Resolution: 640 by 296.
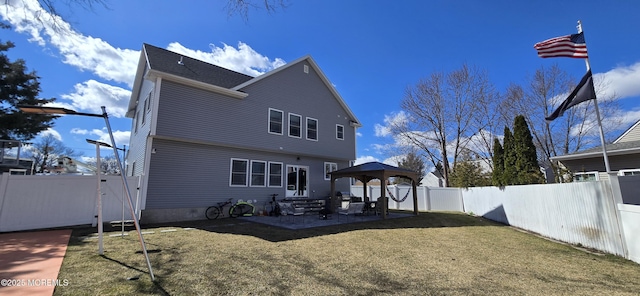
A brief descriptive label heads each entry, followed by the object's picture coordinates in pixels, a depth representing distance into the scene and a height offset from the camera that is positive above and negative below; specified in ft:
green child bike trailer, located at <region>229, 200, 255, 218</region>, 39.78 -2.71
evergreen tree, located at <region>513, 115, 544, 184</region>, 35.01 +4.29
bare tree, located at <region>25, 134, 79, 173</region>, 108.70 +18.84
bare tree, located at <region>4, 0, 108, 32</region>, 14.67 +10.16
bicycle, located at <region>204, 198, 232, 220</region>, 38.04 -2.73
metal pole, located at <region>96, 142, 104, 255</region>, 16.94 -1.01
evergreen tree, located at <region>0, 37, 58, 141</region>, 52.95 +19.43
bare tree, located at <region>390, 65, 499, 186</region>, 74.13 +22.87
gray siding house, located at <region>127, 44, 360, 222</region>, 35.32 +8.97
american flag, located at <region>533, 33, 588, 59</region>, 23.02 +12.23
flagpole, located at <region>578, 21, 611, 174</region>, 20.57 +9.91
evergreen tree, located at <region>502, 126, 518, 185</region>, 37.39 +3.87
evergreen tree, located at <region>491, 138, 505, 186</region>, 40.66 +3.54
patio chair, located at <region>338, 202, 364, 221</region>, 37.01 -2.49
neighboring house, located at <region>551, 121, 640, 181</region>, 38.09 +4.19
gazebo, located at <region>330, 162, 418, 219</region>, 40.57 +2.64
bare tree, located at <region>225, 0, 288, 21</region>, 15.85 +11.01
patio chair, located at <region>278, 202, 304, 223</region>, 38.89 -2.61
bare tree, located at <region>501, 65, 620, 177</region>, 64.85 +18.96
